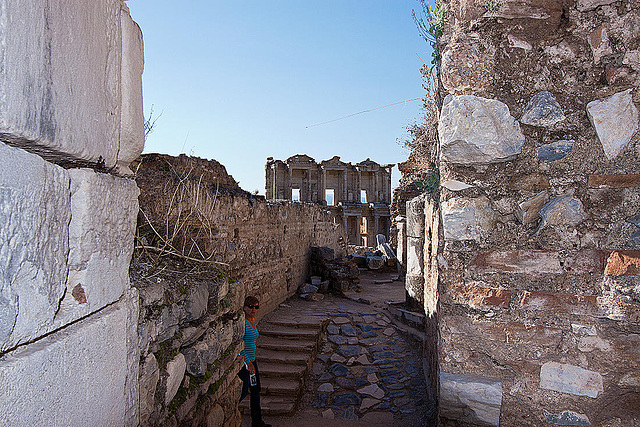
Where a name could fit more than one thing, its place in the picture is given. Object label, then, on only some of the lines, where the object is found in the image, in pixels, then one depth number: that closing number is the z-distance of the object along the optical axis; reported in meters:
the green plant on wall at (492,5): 2.21
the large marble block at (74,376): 1.01
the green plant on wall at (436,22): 2.43
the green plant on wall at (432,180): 3.23
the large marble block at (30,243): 0.98
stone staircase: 5.47
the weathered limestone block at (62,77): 0.99
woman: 4.55
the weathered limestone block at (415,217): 6.52
